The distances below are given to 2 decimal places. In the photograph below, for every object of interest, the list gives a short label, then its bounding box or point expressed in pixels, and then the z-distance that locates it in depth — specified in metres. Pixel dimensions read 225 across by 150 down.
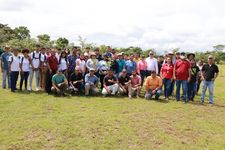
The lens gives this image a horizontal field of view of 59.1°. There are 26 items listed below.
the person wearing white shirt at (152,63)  9.84
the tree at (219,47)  73.96
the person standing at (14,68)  9.07
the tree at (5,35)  33.88
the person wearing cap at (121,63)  9.70
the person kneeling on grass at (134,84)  9.36
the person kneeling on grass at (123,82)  9.49
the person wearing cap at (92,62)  9.39
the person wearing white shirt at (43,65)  9.38
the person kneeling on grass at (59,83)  8.86
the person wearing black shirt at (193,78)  9.06
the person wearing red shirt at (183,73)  8.80
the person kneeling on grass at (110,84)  9.34
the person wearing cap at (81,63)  9.38
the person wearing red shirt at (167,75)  9.08
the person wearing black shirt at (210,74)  8.72
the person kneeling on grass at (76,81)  9.22
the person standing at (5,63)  9.54
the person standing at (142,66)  10.00
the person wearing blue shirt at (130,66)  9.76
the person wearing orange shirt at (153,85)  9.09
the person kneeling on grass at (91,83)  9.15
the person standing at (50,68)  9.06
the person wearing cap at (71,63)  9.50
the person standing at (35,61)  9.30
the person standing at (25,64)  9.17
